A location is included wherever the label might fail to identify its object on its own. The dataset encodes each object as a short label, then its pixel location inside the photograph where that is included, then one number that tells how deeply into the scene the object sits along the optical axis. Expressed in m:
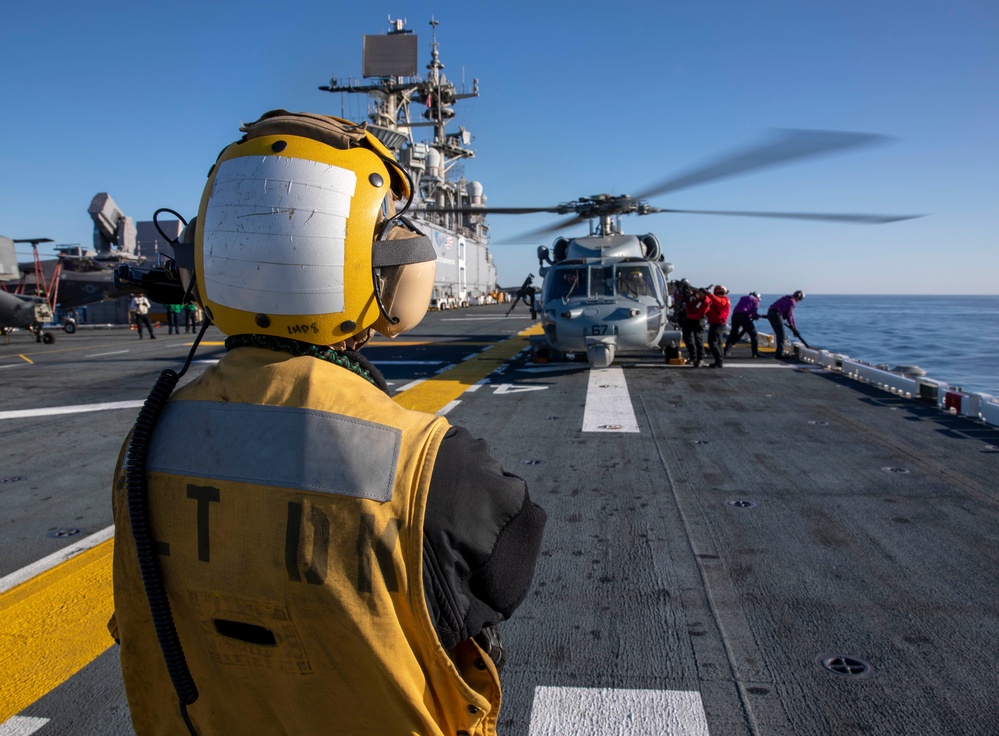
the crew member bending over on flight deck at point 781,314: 14.16
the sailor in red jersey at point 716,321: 12.59
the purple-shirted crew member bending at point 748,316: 14.76
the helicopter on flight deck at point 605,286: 11.62
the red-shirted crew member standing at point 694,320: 12.38
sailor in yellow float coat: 1.20
